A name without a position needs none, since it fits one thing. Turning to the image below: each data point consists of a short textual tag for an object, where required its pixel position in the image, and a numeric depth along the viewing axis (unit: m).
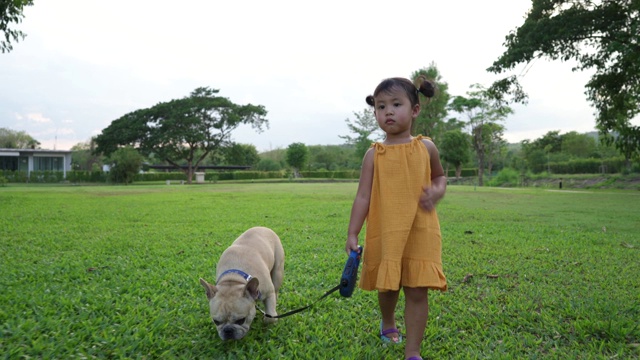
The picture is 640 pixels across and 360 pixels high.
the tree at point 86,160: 72.50
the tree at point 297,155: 65.88
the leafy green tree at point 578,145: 57.68
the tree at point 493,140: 48.88
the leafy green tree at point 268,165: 78.25
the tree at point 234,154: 49.22
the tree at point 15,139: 78.00
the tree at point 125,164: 39.78
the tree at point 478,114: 47.25
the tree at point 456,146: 50.06
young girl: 2.39
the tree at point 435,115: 52.11
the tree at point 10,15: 11.49
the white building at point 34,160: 48.81
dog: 2.58
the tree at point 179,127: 45.56
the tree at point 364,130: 59.84
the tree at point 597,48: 15.57
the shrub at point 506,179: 41.58
